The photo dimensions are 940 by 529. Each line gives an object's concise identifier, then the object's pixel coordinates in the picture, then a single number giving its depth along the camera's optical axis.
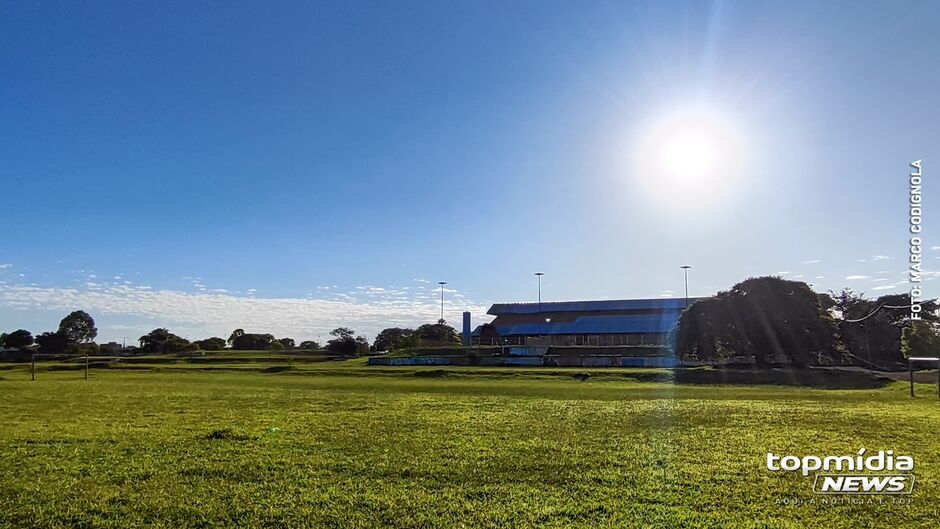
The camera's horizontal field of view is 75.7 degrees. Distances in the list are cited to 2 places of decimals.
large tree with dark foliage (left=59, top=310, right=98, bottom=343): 119.62
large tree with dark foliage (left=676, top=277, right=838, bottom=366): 46.19
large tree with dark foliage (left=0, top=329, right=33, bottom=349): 114.17
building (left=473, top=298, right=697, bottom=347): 96.44
